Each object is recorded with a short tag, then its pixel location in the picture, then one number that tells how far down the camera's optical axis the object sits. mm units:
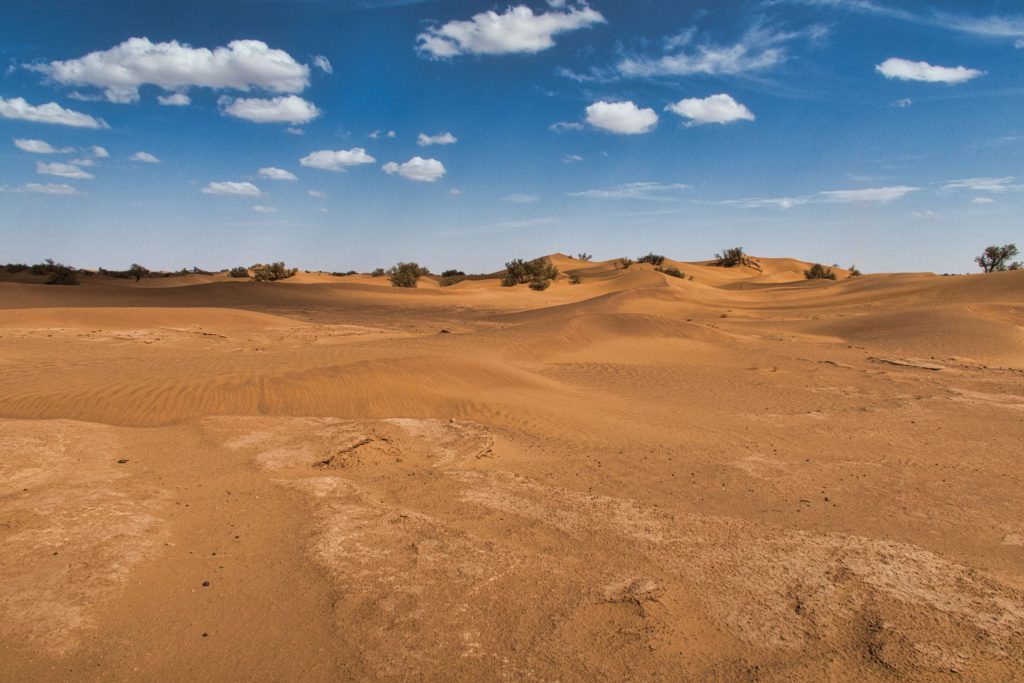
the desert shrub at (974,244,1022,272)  40656
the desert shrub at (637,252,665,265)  55081
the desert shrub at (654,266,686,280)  44556
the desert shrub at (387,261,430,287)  41906
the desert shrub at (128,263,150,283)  42938
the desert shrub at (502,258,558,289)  42594
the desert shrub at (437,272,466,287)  49019
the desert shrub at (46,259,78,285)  30516
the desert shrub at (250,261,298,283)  42719
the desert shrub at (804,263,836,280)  51250
